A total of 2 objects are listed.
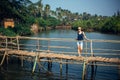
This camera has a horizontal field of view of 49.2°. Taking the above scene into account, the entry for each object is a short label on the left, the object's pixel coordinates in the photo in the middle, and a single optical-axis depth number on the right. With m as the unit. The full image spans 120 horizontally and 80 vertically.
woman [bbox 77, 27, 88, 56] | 9.45
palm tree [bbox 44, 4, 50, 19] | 67.65
